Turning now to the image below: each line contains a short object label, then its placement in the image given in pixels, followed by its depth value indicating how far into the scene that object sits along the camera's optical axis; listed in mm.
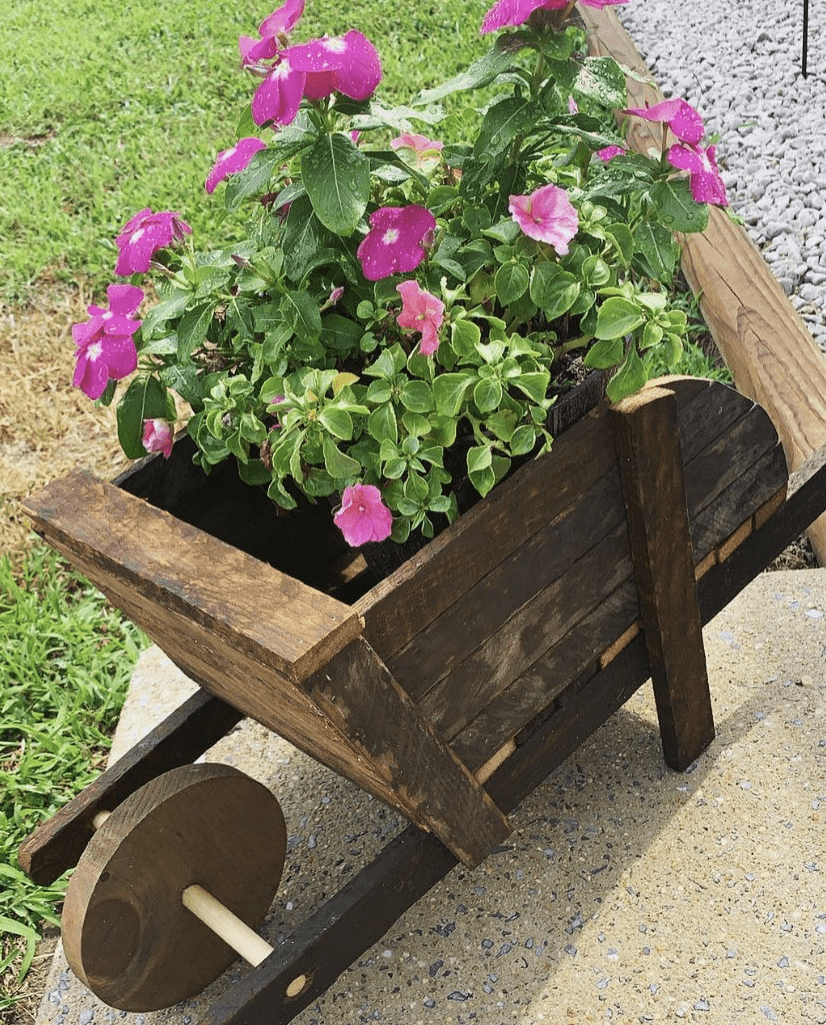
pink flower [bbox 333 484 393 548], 1356
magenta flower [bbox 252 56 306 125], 1275
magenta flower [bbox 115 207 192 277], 1551
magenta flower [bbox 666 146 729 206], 1426
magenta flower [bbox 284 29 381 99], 1264
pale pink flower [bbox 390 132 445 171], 1658
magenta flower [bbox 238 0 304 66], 1344
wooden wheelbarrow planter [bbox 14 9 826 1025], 1349
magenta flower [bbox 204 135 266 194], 1535
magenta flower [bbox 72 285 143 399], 1528
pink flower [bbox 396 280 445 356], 1362
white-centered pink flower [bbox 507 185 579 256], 1389
